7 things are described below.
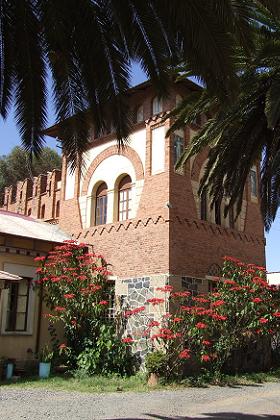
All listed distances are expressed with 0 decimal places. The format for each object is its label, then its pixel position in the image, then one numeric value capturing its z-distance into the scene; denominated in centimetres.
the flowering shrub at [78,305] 1393
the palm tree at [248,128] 754
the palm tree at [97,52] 474
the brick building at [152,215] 1445
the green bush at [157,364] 1254
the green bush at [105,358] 1348
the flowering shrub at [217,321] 1293
